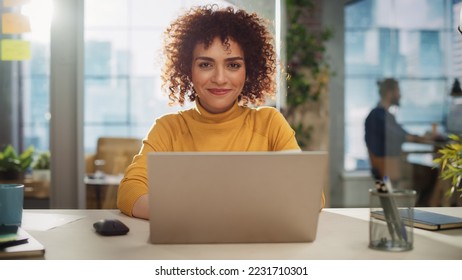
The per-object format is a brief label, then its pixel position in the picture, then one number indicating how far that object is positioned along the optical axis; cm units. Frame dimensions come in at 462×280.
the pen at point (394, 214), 169
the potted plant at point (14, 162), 343
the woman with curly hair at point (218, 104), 229
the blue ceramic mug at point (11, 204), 191
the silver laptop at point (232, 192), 168
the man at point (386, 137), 441
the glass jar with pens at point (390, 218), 170
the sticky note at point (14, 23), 334
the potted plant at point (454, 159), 192
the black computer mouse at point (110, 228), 182
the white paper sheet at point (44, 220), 191
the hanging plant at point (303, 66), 440
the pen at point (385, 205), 170
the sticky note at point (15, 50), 335
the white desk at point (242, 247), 168
